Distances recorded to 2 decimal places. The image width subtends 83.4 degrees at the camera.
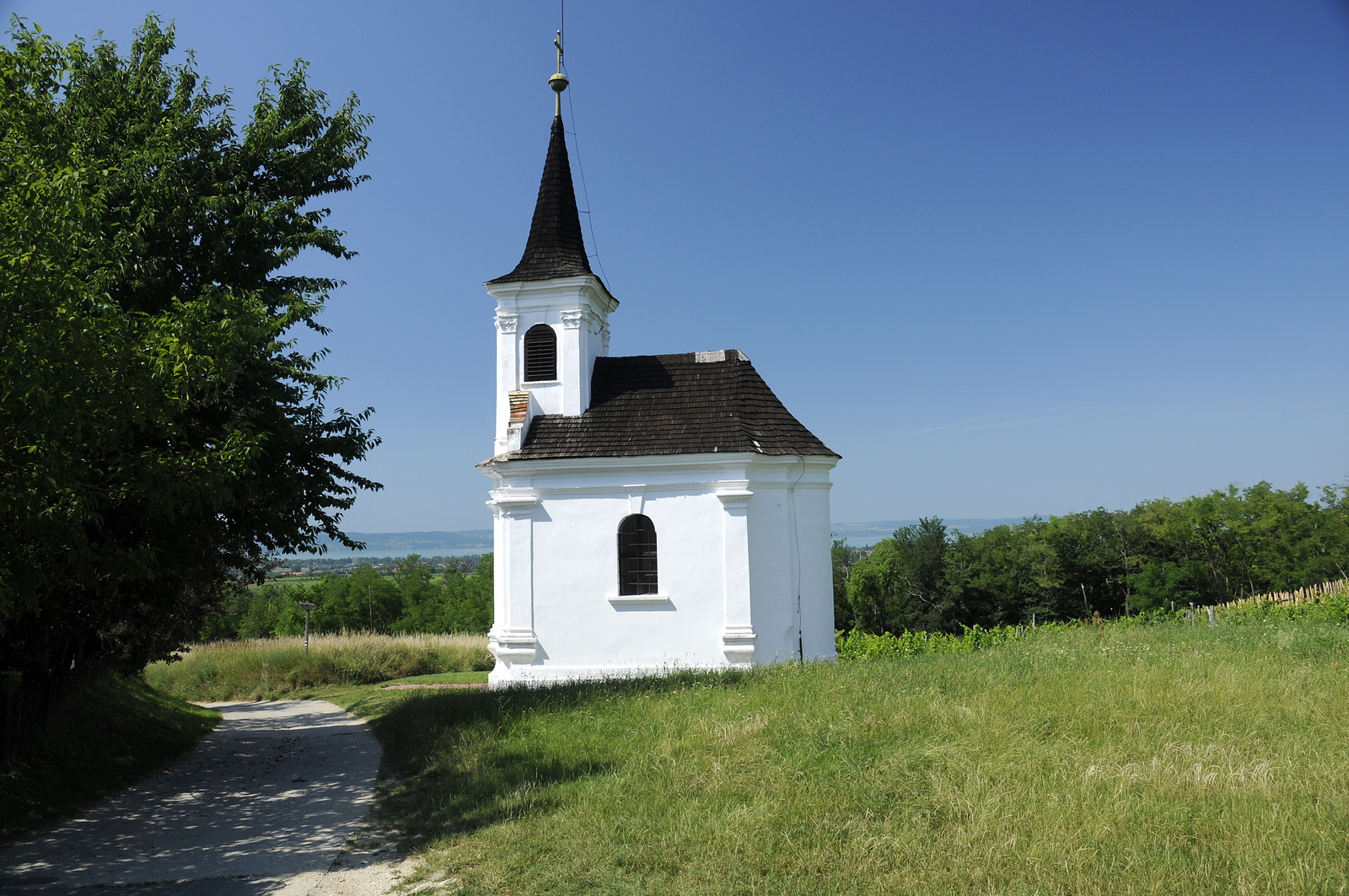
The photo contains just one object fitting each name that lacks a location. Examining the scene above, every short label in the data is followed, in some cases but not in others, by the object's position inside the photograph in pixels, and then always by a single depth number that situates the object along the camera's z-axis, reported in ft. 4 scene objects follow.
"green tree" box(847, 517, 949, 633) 211.41
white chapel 55.06
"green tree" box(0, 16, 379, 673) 20.85
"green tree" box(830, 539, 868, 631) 222.48
